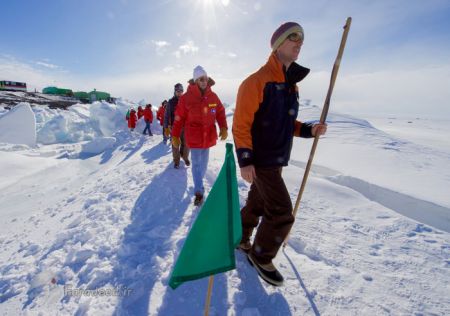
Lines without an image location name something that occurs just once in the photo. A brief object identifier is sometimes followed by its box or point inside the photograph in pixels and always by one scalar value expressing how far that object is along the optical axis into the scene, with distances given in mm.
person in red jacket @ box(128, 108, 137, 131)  16406
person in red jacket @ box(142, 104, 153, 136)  14456
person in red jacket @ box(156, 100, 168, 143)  13008
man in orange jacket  1896
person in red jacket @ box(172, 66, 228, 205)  3752
